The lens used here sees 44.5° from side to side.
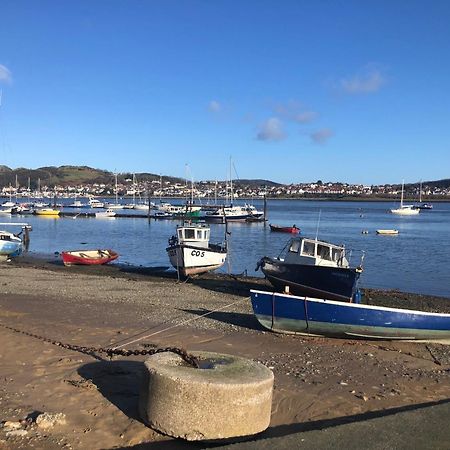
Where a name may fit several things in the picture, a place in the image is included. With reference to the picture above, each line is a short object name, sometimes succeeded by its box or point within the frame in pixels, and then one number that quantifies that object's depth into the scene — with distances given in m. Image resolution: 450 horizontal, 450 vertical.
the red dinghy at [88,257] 34.69
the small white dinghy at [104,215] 108.17
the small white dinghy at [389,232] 73.19
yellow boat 108.12
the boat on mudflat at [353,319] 13.59
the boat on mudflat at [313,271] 20.19
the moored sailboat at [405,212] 142.88
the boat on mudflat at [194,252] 29.19
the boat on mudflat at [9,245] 36.72
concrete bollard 6.93
